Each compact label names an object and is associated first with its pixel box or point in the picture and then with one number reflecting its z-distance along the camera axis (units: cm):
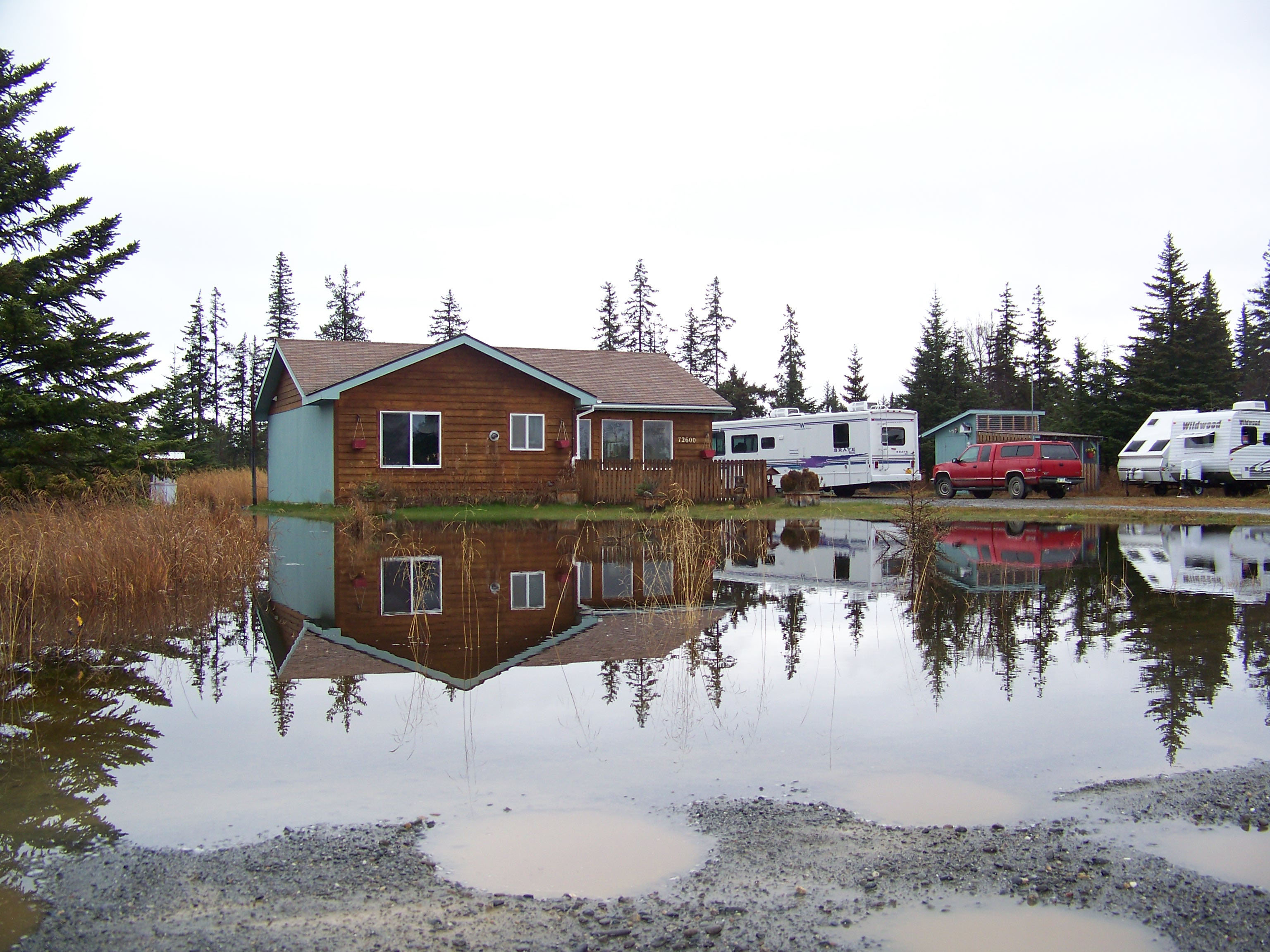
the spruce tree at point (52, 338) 2031
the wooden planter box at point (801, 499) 2628
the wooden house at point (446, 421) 2414
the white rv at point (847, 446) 3209
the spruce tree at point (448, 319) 6700
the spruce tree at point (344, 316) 6475
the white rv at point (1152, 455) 3142
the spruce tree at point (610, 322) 6562
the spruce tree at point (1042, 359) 6309
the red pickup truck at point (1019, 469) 2934
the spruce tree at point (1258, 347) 6431
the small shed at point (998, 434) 3631
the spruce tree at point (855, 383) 6275
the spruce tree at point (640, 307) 6588
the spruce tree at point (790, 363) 6519
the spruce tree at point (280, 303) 6625
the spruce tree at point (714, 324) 6675
